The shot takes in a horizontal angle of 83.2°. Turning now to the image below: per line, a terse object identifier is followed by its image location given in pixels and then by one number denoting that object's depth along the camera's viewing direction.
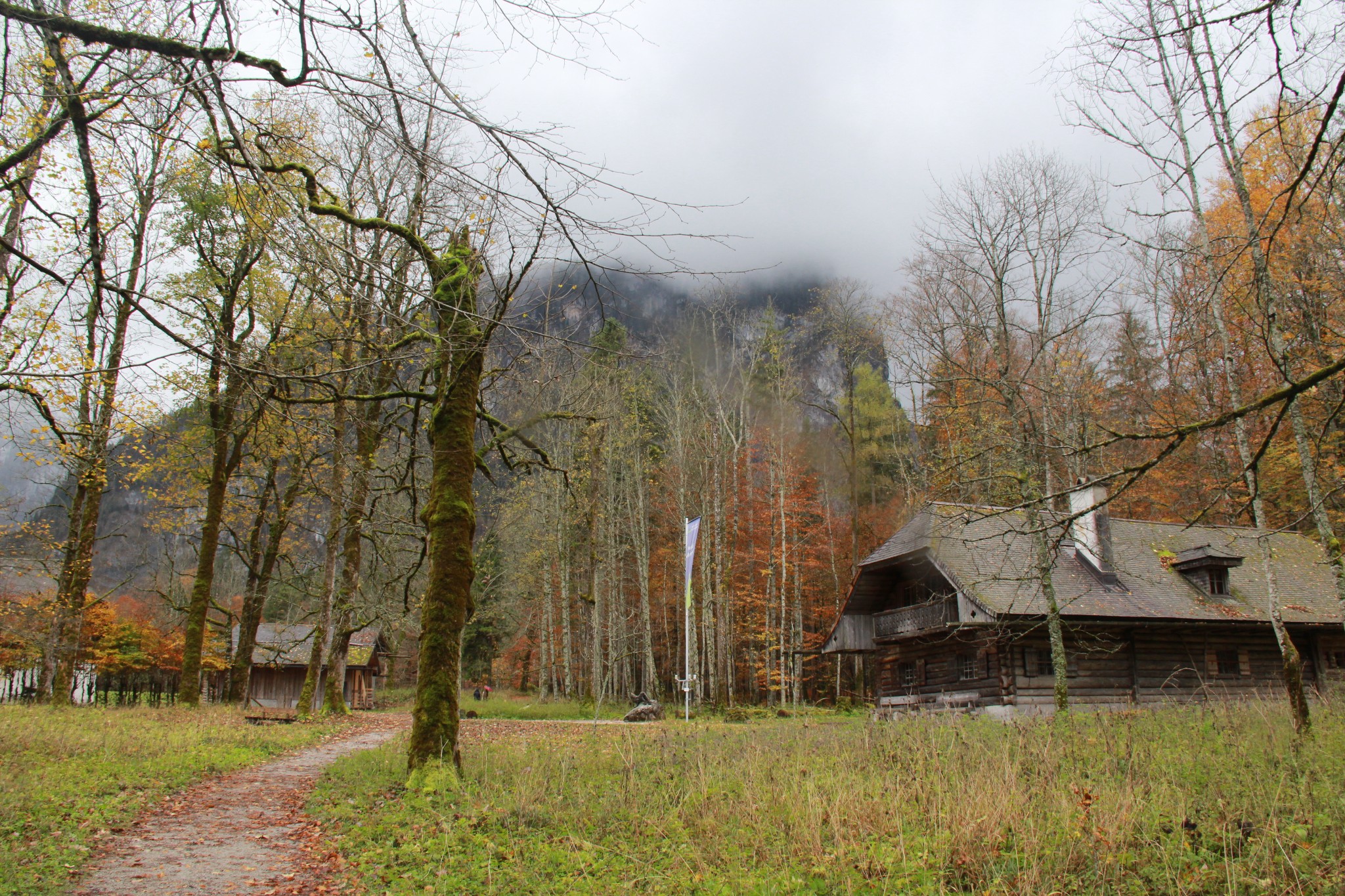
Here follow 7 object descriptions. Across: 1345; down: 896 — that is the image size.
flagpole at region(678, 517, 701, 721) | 22.64
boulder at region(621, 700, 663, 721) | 24.80
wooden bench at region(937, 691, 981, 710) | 21.00
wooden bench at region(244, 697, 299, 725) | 16.81
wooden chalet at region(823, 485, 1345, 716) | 20.61
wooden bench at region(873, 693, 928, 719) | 20.50
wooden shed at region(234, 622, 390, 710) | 35.28
